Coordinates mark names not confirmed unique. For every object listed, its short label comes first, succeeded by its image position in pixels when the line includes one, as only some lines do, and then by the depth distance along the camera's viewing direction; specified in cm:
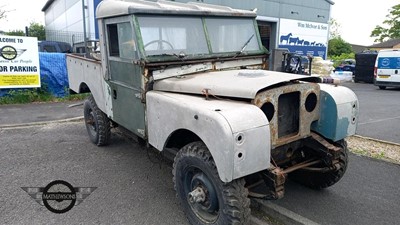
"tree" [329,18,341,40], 6400
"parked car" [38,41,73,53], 1400
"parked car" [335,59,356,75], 2412
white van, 1510
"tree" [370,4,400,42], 4629
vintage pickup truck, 270
